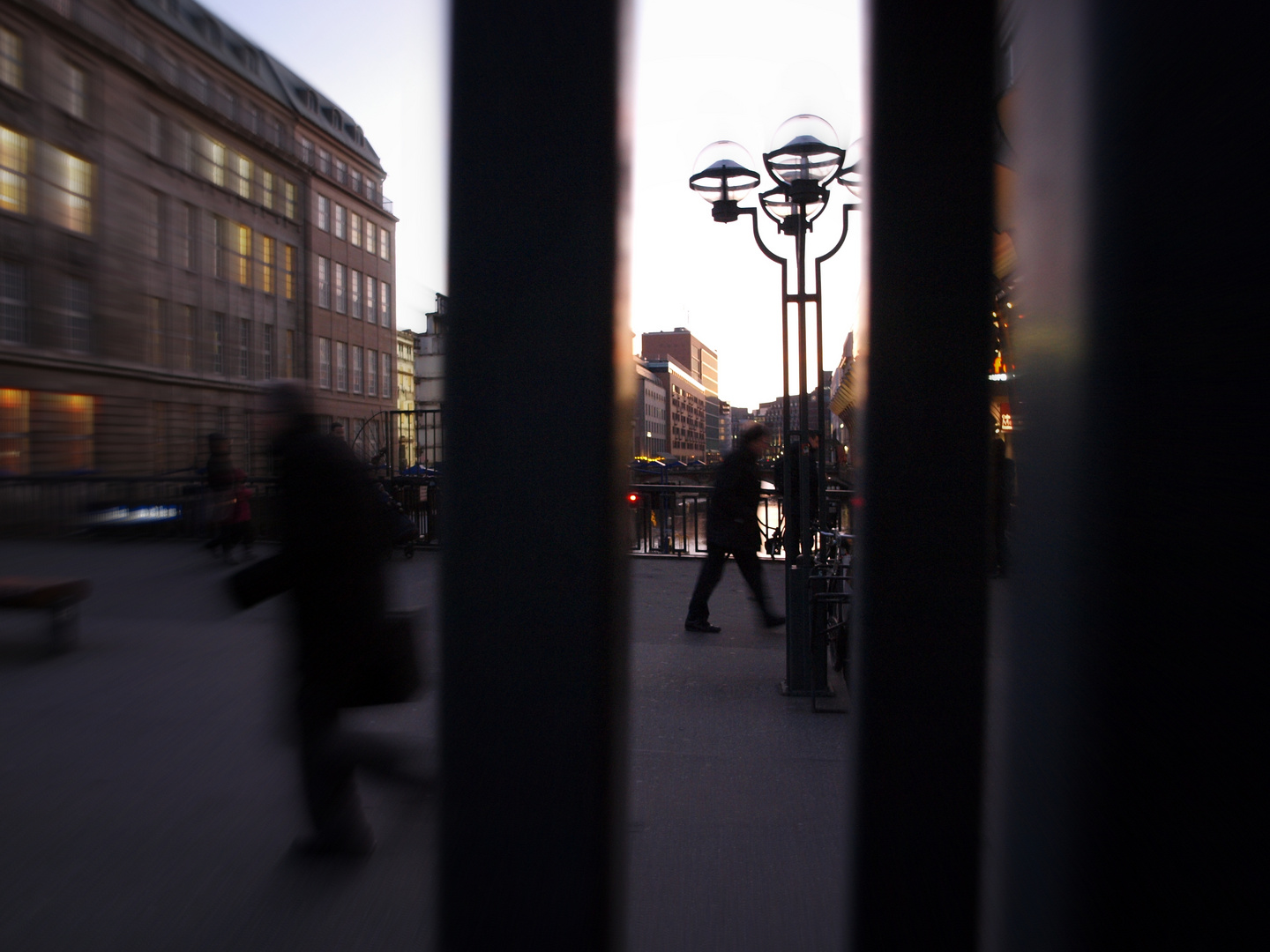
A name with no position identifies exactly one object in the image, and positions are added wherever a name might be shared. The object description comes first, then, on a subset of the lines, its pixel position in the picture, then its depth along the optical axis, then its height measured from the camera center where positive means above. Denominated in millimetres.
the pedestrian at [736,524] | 6918 -550
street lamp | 5352 +2078
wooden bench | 5770 -1035
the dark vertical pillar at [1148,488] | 853 -27
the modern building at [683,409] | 115938 +6972
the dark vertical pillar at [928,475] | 1037 -19
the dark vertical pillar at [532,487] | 969 -39
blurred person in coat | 3029 -495
